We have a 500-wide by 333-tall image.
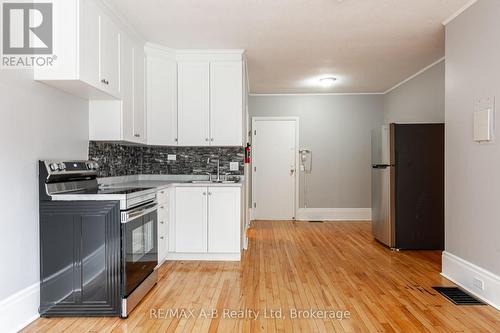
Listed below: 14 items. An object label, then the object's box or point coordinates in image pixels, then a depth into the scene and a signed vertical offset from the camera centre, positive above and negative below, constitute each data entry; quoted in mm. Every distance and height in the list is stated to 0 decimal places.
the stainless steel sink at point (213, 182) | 3983 -223
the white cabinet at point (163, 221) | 3538 -627
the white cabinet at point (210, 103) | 4133 +739
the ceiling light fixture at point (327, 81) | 5545 +1381
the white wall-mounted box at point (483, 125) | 2689 +312
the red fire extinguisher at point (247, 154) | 4830 +134
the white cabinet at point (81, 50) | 2443 +863
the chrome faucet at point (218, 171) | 4306 -109
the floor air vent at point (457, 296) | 2711 -1112
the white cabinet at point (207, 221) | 3871 -663
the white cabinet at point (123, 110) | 3262 +522
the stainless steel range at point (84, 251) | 2398 -631
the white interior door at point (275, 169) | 6766 -116
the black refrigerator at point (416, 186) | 4367 -296
